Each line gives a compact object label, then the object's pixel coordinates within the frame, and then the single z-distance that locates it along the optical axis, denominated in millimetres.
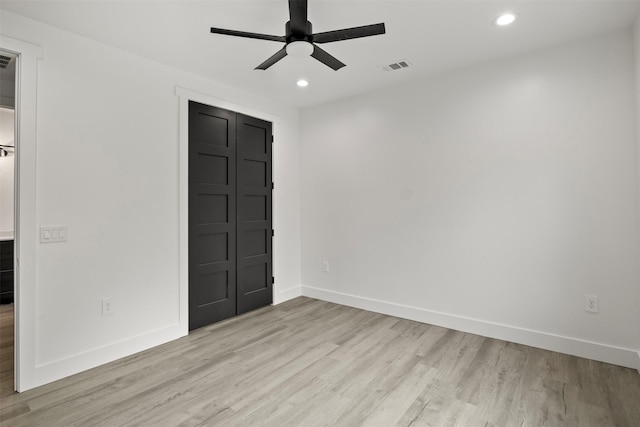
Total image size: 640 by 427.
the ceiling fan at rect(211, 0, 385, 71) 1922
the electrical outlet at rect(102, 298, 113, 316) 2690
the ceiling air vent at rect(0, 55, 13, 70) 2407
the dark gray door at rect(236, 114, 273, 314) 3855
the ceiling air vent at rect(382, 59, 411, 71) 3137
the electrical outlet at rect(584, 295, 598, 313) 2654
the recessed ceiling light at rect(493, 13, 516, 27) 2357
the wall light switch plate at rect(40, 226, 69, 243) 2383
